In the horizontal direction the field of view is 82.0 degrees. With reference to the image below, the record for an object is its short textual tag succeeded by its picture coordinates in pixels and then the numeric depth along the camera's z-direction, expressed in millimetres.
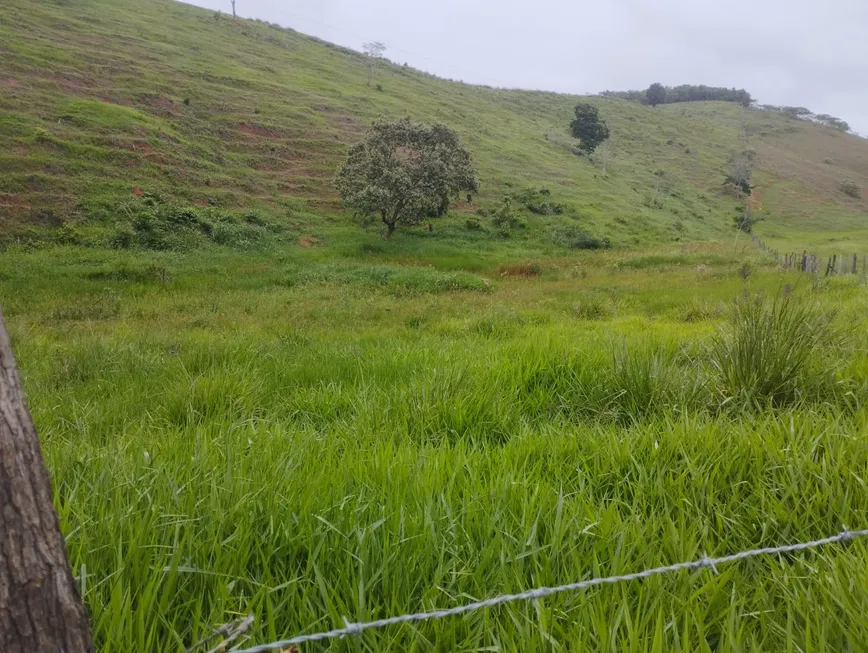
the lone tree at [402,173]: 25766
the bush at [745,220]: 49312
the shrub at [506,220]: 32281
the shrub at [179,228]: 21375
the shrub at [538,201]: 36219
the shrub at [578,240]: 30734
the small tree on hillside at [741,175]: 62594
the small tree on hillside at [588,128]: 62781
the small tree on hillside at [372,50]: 73738
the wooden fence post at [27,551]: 1033
